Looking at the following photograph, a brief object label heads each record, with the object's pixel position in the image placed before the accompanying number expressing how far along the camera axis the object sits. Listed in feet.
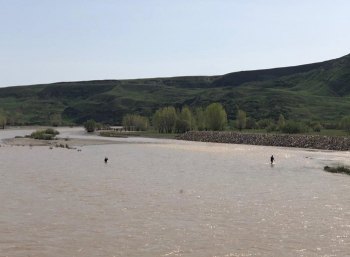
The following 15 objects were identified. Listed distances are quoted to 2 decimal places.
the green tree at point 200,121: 423.23
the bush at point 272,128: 377.30
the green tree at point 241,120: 445.37
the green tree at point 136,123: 530.27
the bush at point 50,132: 403.44
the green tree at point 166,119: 449.89
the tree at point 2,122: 650.67
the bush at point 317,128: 363.97
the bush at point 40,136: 326.30
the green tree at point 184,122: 433.07
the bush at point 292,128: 330.13
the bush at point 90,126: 511.77
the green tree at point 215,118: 408.87
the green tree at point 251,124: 469.16
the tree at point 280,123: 370.16
